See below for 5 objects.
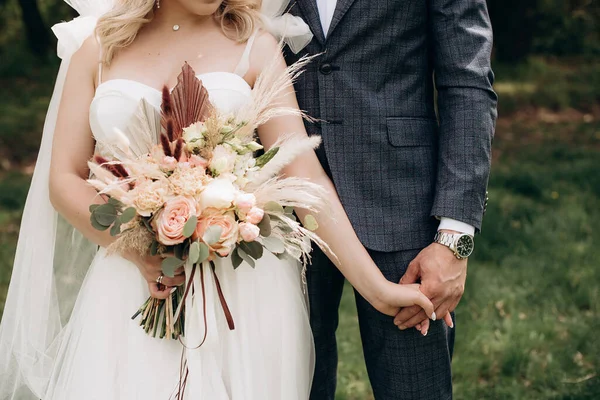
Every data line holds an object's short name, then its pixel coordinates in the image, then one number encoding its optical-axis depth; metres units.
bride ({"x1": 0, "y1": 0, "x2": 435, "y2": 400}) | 2.42
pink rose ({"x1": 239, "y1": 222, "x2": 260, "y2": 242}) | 2.11
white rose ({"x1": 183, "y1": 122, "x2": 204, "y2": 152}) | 2.15
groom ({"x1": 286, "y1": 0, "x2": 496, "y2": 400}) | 2.50
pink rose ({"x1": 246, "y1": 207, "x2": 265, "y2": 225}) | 2.12
